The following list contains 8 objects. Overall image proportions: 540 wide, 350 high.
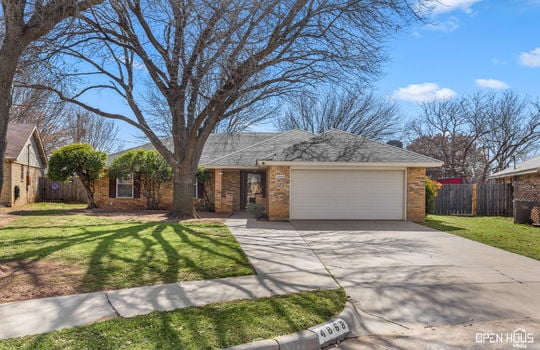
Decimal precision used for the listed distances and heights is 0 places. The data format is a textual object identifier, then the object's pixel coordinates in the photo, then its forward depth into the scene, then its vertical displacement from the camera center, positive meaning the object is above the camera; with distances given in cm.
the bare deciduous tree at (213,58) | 902 +351
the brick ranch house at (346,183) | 1554 -2
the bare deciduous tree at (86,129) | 3581 +489
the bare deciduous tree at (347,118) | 3603 +590
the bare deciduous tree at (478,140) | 3234 +373
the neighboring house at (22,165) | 1988 +83
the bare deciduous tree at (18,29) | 636 +245
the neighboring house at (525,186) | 1545 -9
